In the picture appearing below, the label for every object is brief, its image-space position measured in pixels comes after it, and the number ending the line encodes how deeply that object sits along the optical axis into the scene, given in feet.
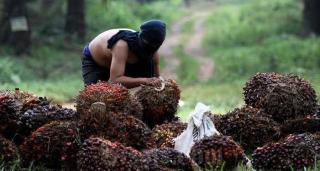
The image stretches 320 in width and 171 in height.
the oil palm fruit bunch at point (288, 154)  25.26
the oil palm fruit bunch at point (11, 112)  27.39
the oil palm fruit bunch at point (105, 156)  22.80
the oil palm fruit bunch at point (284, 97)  30.89
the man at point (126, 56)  34.32
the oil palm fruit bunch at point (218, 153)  25.34
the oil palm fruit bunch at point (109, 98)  27.49
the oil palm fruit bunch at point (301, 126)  29.40
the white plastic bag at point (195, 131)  28.39
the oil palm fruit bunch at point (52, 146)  25.22
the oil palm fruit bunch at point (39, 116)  27.82
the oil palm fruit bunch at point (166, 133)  28.91
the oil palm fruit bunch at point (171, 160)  23.81
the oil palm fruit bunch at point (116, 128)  25.23
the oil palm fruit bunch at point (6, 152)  25.17
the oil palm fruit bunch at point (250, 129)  29.50
